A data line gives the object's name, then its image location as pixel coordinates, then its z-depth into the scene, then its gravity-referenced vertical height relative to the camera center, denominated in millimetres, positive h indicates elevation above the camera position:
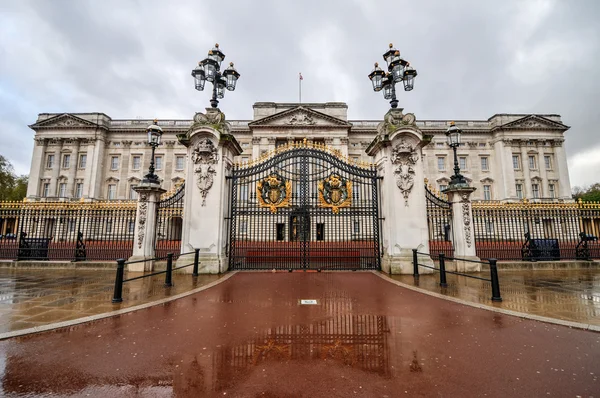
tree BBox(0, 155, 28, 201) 43125 +9166
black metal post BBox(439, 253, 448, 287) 7657 -1243
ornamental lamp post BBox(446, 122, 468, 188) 10883 +3888
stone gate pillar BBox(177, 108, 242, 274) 9773 +1572
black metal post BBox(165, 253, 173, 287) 7593 -1078
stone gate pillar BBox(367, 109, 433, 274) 9805 +1483
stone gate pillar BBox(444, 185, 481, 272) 10480 +168
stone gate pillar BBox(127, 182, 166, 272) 10430 +373
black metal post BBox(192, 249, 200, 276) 9203 -989
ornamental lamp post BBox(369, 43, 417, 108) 10312 +6421
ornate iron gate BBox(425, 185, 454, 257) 10892 +1201
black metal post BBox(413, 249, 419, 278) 9227 -1139
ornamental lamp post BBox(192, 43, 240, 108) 10344 +6478
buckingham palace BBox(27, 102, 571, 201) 47094 +14687
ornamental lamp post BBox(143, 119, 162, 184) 10969 +4095
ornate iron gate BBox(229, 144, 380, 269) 10742 +1519
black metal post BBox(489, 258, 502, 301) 6180 -1227
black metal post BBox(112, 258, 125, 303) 5985 -1180
